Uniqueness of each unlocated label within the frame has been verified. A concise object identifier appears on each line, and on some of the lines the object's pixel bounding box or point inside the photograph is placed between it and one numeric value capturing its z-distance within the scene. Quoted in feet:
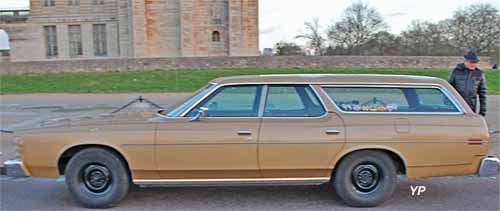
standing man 17.84
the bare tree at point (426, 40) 165.63
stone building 127.03
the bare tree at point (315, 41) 199.11
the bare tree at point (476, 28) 169.58
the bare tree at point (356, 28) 191.42
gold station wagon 12.60
